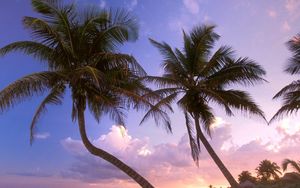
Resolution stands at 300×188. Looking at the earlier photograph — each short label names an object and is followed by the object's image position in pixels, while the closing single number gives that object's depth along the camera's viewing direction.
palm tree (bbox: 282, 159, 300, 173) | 27.23
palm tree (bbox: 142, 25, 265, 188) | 17.06
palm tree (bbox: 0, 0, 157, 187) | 12.59
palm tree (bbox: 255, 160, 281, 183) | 36.61
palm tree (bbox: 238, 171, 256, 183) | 36.54
